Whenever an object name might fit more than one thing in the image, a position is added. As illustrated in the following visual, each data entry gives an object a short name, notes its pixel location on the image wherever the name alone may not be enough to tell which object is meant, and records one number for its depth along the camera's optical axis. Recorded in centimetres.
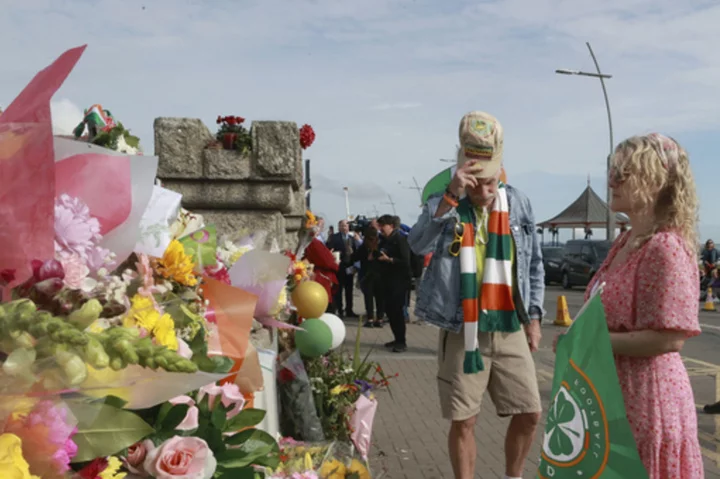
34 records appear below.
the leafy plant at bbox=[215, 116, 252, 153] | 418
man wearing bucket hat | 363
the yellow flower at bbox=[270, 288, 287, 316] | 226
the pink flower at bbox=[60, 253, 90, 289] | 107
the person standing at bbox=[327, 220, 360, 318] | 1497
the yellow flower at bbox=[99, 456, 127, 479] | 113
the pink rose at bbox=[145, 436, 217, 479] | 126
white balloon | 478
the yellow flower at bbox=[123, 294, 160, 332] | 128
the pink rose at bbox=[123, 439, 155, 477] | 130
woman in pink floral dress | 240
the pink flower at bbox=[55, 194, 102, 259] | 109
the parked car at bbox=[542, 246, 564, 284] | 2842
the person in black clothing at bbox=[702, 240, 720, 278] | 2306
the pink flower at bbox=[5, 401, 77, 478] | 95
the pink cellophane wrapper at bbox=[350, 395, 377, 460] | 462
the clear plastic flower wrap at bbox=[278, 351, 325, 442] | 434
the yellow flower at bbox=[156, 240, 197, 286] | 157
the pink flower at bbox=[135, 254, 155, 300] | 142
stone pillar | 414
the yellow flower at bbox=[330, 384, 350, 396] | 475
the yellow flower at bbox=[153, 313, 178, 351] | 131
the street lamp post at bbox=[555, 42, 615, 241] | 2223
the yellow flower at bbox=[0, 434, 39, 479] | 89
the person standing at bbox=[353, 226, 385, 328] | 1248
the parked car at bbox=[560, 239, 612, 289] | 2597
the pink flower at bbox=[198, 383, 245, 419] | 154
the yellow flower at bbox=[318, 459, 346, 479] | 363
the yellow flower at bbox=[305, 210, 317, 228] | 583
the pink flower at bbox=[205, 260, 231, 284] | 186
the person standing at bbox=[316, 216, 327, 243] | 605
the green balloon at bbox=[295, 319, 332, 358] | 453
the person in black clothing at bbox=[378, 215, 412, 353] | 1066
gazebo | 4830
